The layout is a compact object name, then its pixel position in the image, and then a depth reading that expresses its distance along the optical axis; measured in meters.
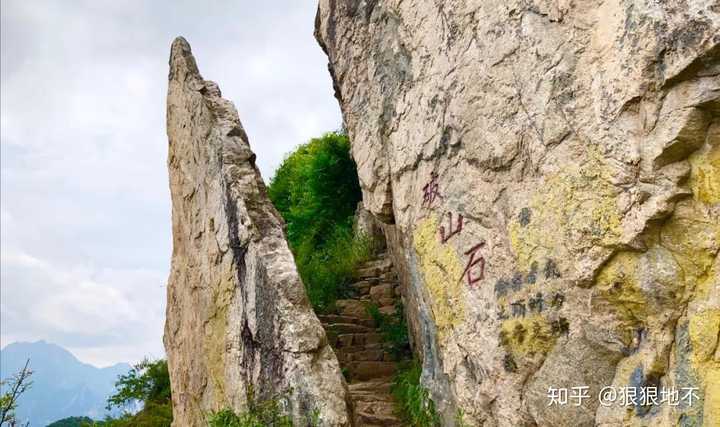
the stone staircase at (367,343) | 6.40
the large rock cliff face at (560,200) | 3.22
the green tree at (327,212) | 11.01
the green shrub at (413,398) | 5.14
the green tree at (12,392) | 4.55
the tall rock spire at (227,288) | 4.97
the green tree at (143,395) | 9.59
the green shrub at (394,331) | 7.89
